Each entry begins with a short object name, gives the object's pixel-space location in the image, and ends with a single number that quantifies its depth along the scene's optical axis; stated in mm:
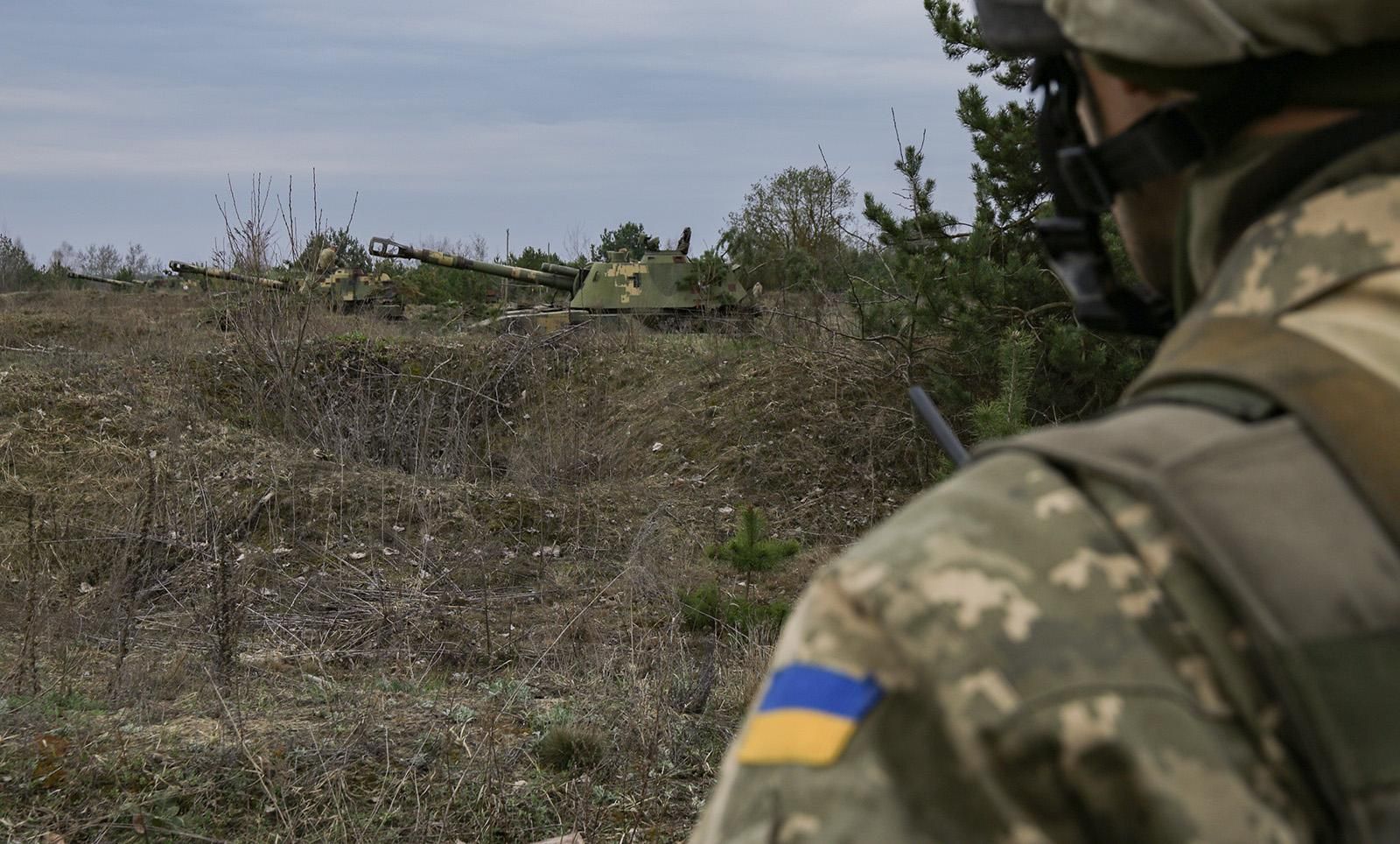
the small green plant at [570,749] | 4191
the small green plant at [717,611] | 6246
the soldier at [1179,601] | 649
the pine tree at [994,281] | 8039
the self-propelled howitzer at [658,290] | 17500
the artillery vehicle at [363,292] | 19281
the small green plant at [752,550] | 6160
